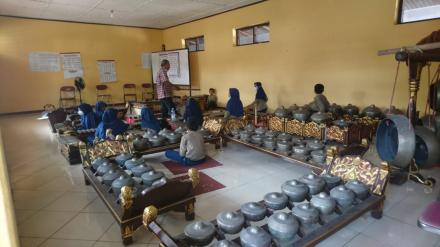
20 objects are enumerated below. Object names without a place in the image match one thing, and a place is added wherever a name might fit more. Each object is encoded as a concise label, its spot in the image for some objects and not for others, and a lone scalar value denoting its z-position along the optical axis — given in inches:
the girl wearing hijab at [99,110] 168.1
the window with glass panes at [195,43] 310.9
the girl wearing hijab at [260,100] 196.1
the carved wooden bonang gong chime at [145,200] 67.4
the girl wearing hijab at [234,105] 182.5
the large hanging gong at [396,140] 89.7
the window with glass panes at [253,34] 238.5
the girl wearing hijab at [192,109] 164.6
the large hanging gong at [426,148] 93.7
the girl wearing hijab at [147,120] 158.6
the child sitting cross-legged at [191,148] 119.4
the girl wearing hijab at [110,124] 138.0
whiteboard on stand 293.4
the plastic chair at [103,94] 326.3
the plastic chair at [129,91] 347.6
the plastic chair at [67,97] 304.4
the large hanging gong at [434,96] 104.9
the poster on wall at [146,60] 359.9
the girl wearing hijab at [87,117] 161.2
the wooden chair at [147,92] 363.4
